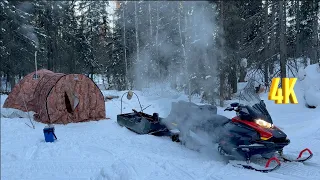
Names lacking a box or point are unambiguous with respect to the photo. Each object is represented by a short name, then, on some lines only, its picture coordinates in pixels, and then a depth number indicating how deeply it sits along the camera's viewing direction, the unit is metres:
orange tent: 12.06
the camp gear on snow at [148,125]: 9.16
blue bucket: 8.52
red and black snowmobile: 5.56
